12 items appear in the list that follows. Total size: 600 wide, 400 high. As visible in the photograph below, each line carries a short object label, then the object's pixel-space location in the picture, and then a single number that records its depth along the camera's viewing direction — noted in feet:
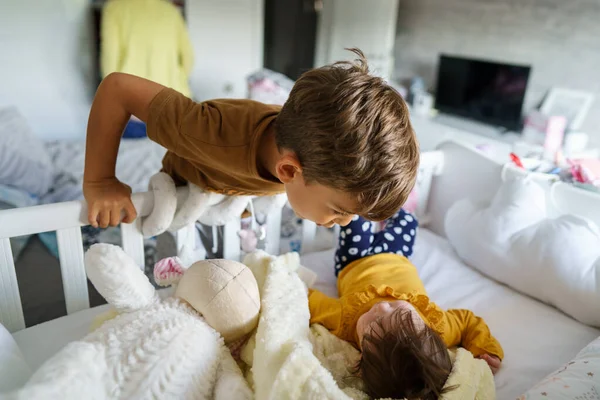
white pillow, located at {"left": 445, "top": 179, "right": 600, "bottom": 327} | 3.40
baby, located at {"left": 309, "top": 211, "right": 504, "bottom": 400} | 2.36
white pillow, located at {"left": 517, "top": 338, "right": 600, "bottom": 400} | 2.24
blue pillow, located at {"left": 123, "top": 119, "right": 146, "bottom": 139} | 7.01
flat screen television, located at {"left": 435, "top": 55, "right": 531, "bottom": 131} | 8.79
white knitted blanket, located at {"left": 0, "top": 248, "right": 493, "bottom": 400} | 1.91
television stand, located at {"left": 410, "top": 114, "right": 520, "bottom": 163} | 8.55
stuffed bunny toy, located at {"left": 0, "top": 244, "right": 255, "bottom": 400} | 1.89
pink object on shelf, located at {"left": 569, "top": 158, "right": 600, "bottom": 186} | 3.84
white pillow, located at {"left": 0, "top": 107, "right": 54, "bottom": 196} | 5.36
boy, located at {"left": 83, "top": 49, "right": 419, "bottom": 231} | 2.13
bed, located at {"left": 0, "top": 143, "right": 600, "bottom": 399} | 2.73
